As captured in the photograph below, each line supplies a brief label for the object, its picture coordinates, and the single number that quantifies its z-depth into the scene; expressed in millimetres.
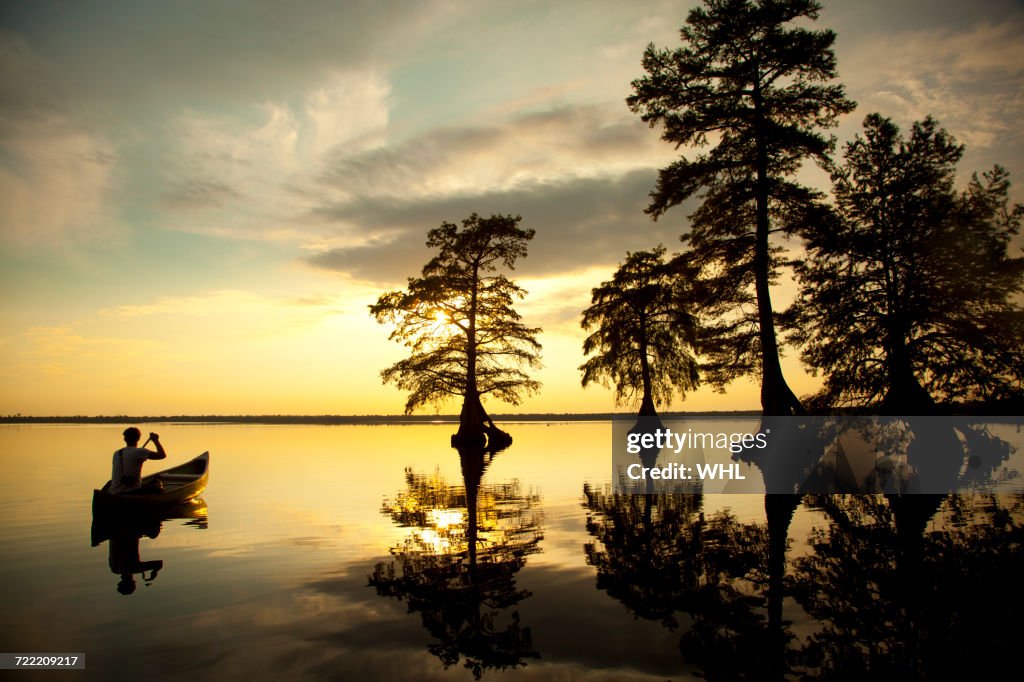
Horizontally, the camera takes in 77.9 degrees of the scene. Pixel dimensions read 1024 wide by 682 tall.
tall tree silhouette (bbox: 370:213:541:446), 43250
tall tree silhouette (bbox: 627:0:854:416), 23188
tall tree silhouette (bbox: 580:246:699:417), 47156
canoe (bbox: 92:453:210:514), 15445
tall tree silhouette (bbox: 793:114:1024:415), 22359
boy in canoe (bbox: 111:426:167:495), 16250
